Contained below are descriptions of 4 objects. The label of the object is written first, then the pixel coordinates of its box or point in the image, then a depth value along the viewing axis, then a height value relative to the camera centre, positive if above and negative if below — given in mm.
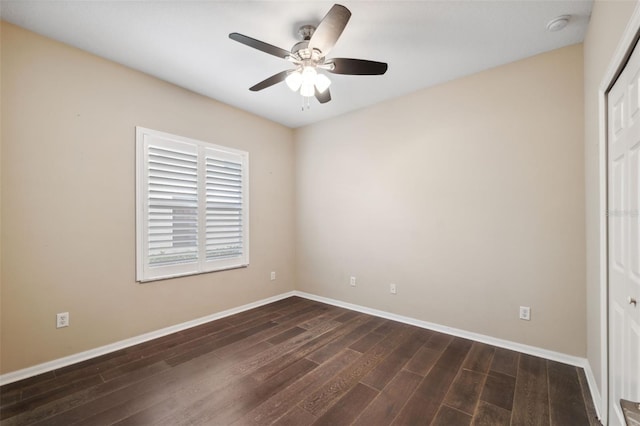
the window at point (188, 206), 2936 +99
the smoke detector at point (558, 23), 2084 +1503
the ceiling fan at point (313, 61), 1867 +1192
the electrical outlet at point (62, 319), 2389 -931
